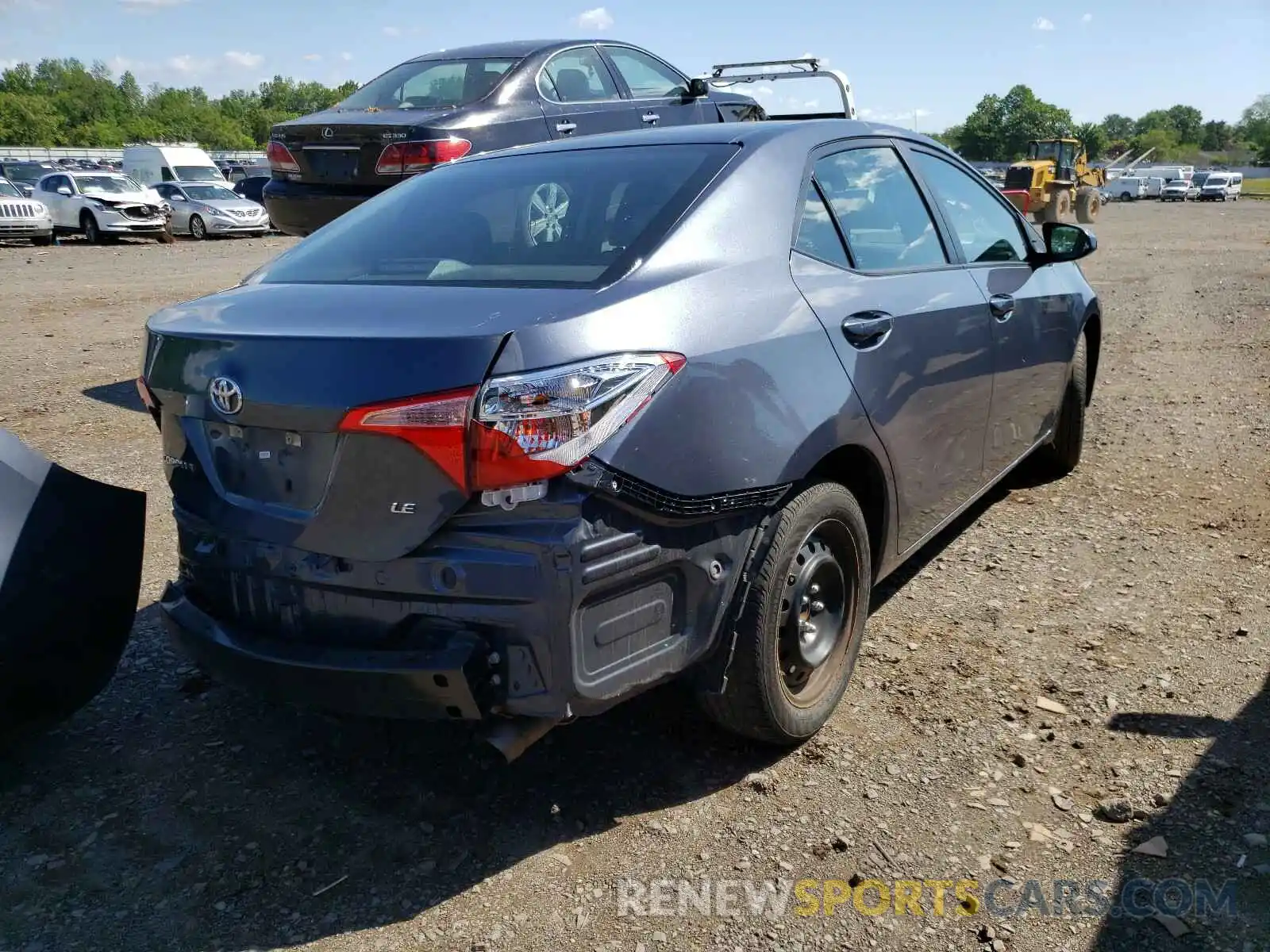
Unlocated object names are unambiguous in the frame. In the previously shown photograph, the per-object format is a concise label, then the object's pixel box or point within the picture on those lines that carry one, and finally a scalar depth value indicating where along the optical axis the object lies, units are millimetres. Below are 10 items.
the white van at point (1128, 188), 60156
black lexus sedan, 6902
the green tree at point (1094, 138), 145500
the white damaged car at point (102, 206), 22938
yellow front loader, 32250
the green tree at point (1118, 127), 187625
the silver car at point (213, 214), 24781
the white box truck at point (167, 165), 31531
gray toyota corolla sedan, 2287
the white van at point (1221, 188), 57062
